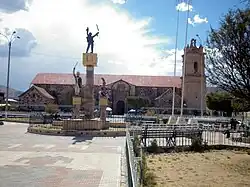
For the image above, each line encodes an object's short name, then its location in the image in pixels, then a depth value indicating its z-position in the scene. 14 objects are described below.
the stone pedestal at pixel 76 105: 19.96
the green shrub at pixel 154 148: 10.85
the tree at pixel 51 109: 33.91
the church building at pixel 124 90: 44.38
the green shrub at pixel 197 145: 11.61
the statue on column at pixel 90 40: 20.04
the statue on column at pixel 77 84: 22.23
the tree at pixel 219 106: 37.95
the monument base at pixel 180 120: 22.71
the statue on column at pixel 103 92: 20.42
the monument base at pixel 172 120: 24.39
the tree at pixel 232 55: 9.54
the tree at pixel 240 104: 12.79
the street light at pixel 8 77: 29.14
